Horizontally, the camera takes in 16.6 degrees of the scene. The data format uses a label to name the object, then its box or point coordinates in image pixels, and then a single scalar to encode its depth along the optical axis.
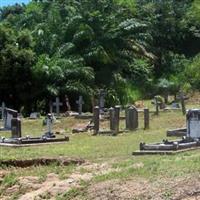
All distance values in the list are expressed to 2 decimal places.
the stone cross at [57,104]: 32.85
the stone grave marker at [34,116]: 31.17
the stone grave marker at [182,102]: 28.98
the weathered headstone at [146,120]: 24.11
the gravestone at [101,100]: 32.02
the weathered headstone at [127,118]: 24.47
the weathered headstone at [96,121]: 23.23
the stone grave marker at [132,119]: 24.20
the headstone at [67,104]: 35.25
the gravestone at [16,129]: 21.61
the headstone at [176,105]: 32.67
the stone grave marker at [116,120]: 22.90
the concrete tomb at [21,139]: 19.90
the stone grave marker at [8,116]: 24.40
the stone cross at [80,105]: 30.92
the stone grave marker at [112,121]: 23.36
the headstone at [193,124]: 17.77
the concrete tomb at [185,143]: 15.91
